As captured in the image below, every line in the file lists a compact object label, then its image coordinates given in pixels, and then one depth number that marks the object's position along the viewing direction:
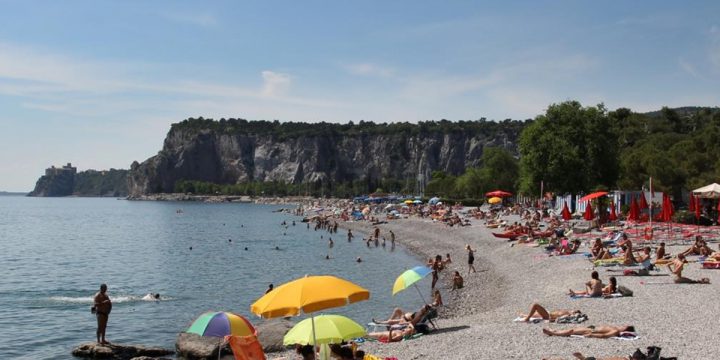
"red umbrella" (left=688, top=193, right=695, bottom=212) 36.34
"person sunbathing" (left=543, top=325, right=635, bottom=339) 12.97
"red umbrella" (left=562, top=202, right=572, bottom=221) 41.34
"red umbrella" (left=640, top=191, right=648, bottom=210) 40.67
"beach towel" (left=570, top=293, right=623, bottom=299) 18.34
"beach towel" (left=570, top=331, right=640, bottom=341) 12.84
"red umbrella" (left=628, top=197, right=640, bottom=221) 36.25
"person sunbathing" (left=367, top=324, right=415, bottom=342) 15.57
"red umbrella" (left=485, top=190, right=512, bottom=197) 51.82
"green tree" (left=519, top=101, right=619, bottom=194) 51.72
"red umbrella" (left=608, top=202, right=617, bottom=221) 39.91
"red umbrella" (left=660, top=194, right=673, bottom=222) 31.91
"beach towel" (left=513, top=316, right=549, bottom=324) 15.50
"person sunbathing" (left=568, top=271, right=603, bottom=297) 18.61
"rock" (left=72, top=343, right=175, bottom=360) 16.91
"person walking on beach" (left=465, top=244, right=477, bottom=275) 31.34
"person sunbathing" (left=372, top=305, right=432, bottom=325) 16.05
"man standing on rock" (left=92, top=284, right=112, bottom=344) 16.69
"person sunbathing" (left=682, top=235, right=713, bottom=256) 25.72
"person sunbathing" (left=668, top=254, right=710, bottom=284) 20.16
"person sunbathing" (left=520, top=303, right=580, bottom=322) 15.23
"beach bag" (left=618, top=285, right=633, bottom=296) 18.41
